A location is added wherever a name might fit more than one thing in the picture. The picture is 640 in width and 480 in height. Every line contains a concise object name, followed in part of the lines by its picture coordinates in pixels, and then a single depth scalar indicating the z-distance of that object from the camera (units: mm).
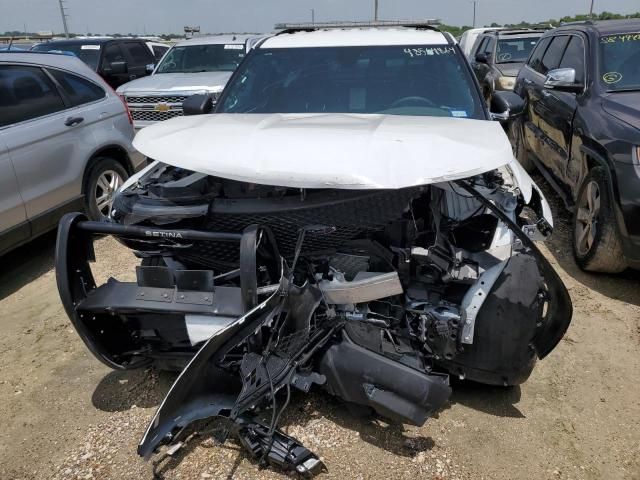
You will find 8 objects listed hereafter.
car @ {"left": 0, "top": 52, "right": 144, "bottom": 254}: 4191
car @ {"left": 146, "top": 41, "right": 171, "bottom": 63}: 13450
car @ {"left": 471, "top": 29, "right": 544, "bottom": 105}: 9875
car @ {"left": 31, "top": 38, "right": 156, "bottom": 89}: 10562
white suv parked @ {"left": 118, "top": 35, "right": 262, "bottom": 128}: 8039
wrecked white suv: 2344
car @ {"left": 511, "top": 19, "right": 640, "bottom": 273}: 3674
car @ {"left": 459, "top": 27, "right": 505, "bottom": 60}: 12633
